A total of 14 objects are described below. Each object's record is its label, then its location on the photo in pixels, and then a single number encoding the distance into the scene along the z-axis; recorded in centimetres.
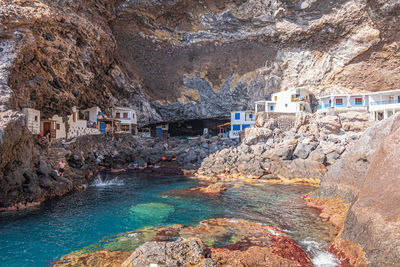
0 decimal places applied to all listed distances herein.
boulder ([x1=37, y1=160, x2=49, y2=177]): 1853
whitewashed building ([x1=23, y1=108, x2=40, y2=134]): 2119
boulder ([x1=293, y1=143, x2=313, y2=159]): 2880
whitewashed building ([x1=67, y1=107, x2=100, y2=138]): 3166
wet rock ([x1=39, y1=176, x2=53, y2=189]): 1819
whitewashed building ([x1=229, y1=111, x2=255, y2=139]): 5025
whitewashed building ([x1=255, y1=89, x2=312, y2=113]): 4386
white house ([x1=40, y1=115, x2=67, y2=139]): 2618
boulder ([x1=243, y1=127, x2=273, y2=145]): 3772
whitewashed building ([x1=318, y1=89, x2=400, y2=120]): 3828
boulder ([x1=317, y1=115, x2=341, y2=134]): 3697
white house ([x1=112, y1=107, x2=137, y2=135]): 4803
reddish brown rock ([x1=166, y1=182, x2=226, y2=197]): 2044
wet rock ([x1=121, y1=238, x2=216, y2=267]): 722
